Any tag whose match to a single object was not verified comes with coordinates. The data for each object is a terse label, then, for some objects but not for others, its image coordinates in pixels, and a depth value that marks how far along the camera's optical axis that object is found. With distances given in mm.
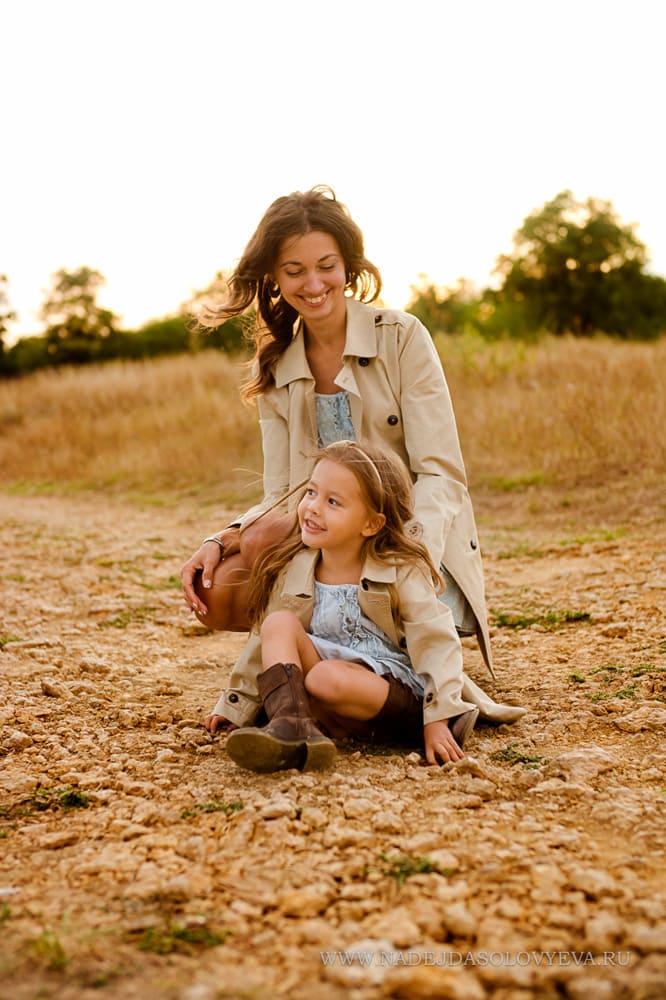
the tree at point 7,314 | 20389
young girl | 2926
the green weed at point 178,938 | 1849
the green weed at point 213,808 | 2520
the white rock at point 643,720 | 3141
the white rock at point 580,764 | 2730
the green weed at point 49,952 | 1780
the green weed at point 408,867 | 2145
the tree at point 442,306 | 19031
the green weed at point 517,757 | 2848
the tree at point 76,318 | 28031
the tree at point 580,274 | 26828
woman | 3480
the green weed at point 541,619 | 4688
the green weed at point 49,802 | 2633
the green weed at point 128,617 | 5047
